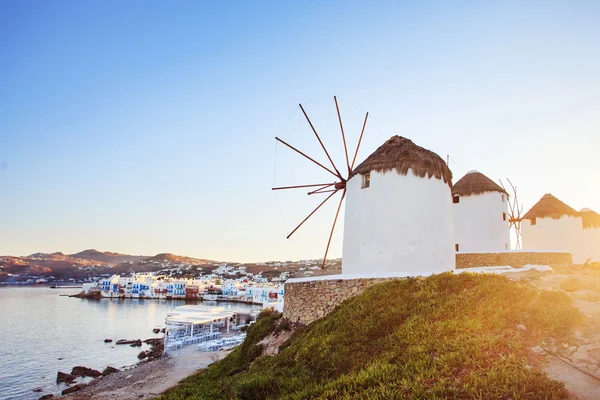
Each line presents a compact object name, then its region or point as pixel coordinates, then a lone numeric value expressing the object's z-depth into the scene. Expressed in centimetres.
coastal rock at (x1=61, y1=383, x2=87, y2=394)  2116
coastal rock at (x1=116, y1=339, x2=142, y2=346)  3644
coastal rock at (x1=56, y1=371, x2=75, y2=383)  2381
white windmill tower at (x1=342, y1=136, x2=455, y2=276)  1408
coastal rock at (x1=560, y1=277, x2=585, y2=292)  788
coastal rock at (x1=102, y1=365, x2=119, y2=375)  2532
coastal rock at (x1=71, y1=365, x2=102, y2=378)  2517
